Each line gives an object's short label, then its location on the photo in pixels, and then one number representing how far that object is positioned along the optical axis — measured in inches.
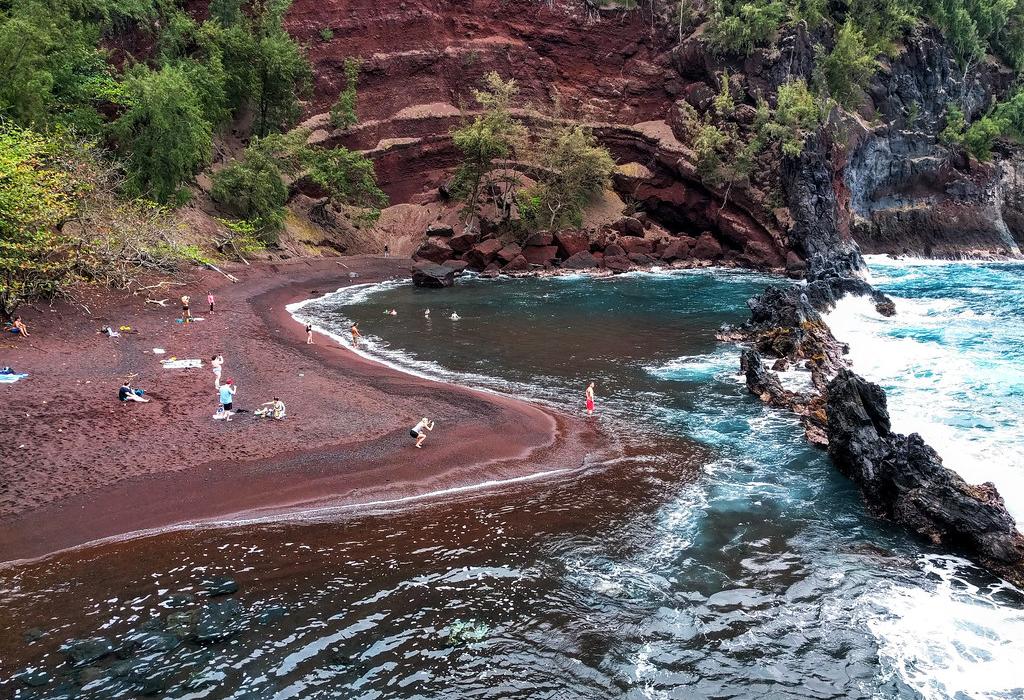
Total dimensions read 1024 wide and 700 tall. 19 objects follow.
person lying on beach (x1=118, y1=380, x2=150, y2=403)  787.6
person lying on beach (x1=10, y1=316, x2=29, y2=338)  961.5
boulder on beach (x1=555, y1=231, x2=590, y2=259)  2365.9
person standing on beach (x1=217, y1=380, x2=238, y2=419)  792.9
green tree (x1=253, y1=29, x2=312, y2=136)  2247.8
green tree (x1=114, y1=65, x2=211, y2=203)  1633.9
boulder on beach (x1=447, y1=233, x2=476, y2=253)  2372.0
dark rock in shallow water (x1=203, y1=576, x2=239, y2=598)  484.7
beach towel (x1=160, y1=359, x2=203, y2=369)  954.7
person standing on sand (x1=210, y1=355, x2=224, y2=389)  893.2
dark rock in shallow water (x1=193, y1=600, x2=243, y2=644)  441.4
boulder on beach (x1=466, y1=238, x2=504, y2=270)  2299.5
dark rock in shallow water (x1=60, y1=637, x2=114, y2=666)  412.5
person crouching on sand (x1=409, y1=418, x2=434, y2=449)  761.6
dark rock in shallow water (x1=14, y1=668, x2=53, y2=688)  390.9
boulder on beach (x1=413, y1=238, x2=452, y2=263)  2325.3
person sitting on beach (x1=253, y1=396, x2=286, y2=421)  797.9
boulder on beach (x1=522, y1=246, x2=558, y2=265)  2351.1
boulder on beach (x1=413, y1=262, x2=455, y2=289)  1967.3
